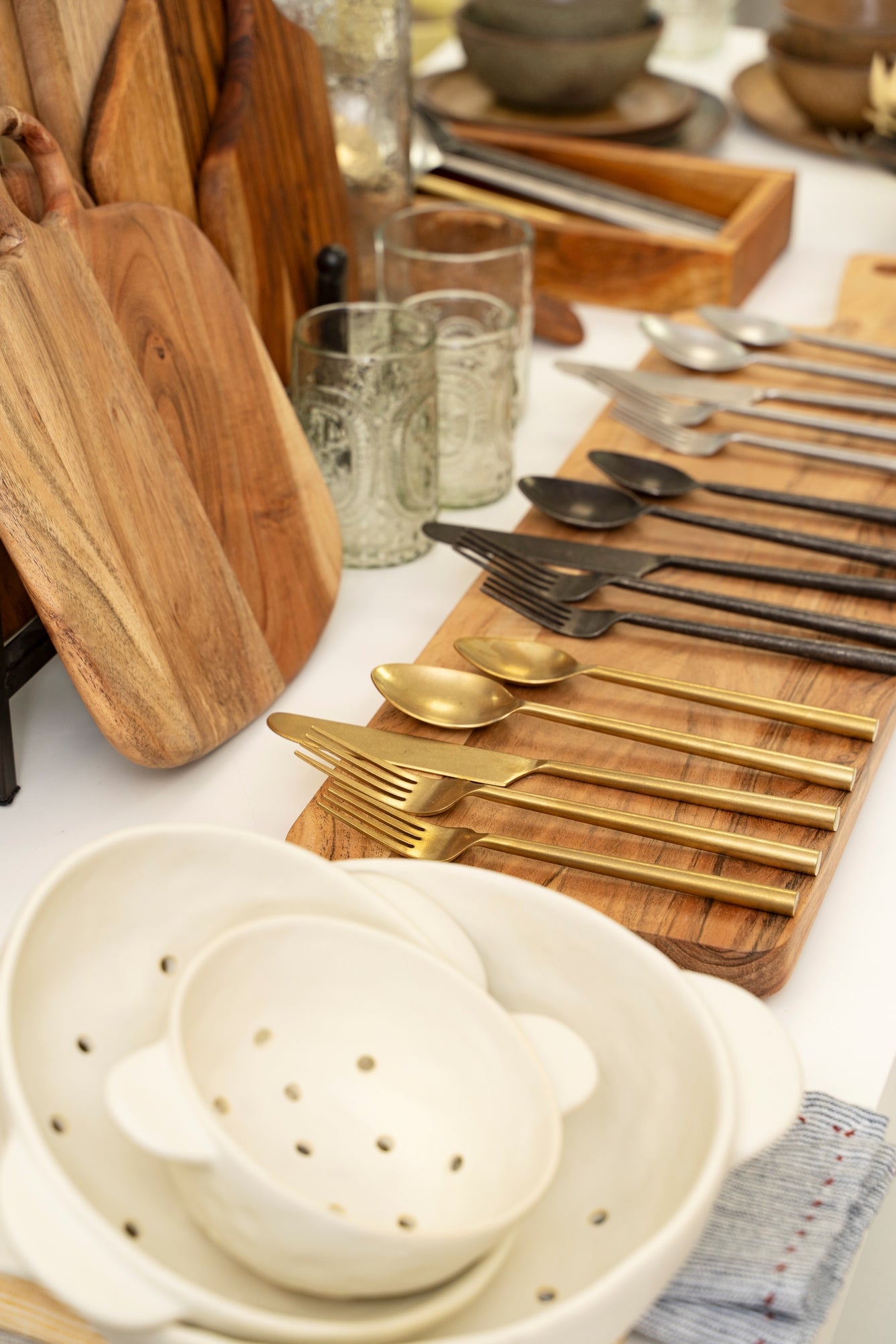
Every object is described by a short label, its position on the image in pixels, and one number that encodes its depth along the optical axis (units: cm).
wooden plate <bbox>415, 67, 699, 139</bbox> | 121
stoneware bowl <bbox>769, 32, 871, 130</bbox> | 122
